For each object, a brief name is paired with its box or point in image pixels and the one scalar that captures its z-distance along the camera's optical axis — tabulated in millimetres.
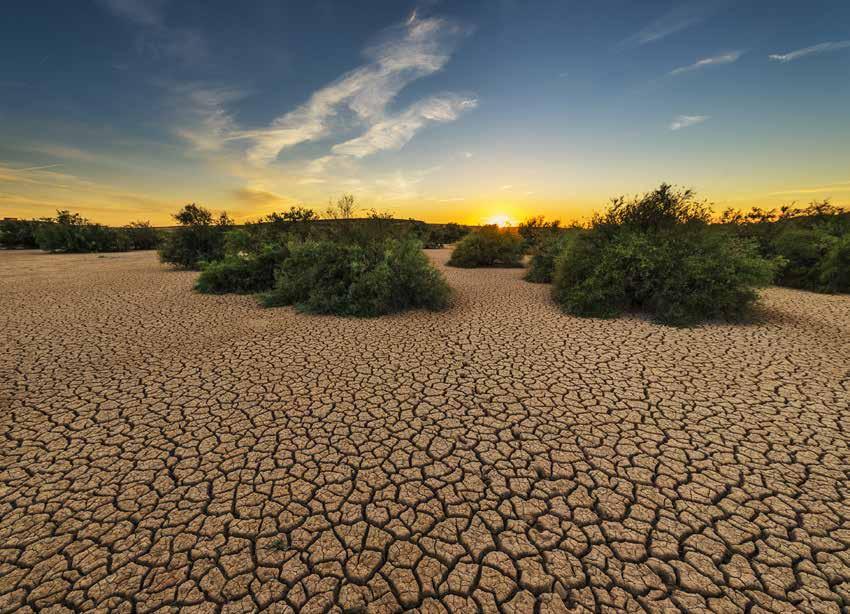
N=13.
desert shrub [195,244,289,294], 10328
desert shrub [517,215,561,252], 20141
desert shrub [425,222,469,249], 32416
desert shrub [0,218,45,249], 25980
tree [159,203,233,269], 15328
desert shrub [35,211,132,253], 22922
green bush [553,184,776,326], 7379
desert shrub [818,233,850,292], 10266
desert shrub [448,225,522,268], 17172
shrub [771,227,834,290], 11326
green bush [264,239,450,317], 8070
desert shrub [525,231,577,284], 12261
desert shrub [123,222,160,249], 26016
